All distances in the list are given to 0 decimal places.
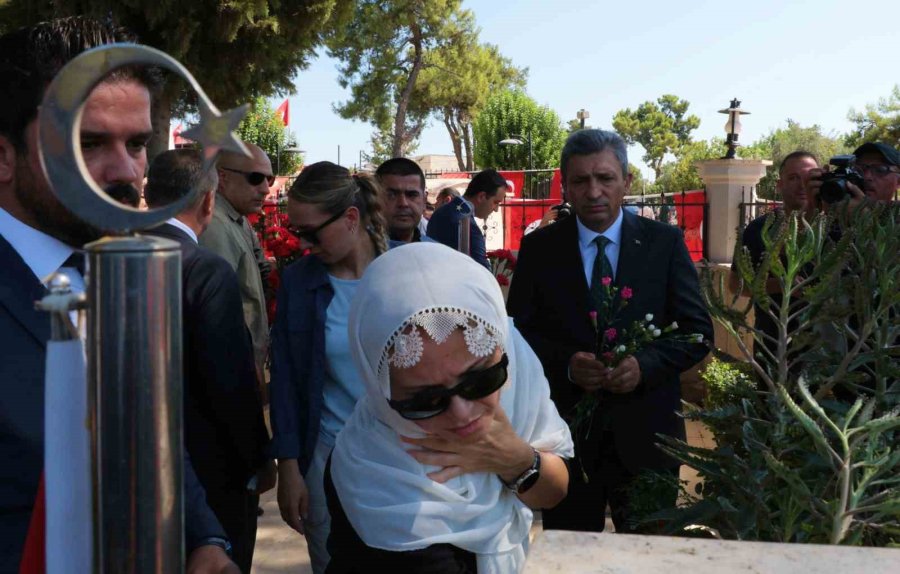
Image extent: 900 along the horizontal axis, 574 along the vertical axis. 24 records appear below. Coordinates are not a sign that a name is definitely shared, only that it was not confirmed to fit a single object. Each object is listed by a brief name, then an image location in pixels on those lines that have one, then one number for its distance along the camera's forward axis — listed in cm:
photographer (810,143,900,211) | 372
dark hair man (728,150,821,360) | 445
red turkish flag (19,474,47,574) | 81
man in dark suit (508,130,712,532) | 324
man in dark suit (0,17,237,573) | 118
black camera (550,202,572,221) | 762
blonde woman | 293
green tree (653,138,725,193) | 5431
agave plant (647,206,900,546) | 175
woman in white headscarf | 152
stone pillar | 855
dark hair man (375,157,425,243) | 492
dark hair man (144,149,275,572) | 234
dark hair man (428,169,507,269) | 576
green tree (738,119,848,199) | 6238
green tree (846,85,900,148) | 3794
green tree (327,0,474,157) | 3080
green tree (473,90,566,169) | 4766
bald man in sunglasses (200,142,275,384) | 408
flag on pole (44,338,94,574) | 70
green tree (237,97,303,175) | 4444
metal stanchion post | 62
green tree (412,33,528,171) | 3597
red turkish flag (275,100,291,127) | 4116
